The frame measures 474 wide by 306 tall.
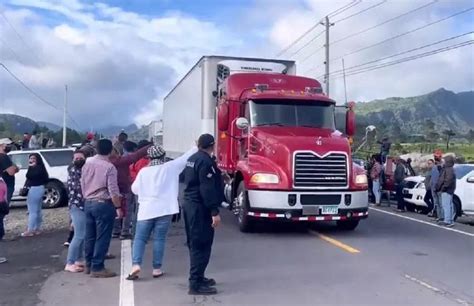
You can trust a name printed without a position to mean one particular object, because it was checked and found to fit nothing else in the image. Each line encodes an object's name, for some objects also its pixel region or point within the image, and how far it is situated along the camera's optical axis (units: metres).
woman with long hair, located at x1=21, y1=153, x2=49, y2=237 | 11.88
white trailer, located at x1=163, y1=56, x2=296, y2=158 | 14.86
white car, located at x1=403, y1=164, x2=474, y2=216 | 16.47
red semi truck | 11.75
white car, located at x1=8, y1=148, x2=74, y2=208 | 17.80
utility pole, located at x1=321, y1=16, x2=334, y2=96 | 38.19
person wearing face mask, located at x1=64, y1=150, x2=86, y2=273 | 8.76
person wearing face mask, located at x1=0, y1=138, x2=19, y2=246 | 11.55
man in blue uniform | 7.30
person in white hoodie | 8.06
